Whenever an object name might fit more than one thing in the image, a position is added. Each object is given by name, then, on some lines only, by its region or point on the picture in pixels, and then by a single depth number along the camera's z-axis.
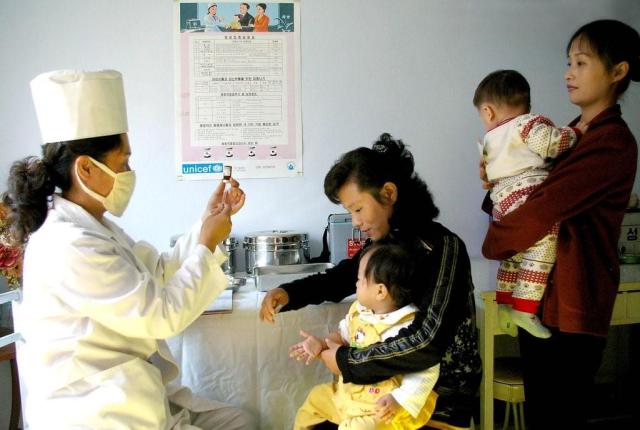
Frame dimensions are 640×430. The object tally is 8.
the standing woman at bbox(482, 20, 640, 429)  1.39
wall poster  2.37
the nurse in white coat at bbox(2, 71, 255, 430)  1.21
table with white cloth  1.79
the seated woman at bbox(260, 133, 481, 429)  1.31
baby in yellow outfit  1.32
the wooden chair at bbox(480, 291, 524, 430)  1.90
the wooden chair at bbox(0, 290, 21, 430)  2.00
